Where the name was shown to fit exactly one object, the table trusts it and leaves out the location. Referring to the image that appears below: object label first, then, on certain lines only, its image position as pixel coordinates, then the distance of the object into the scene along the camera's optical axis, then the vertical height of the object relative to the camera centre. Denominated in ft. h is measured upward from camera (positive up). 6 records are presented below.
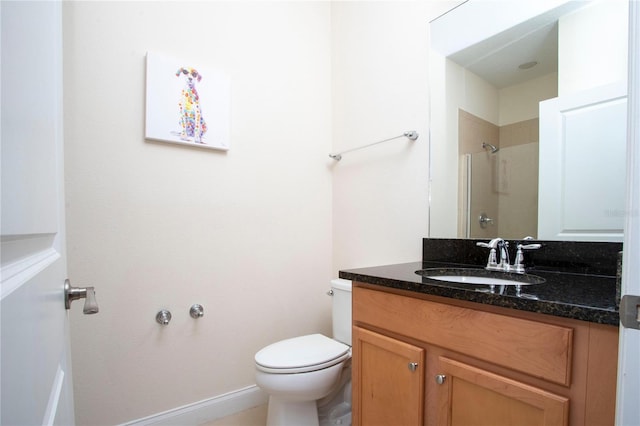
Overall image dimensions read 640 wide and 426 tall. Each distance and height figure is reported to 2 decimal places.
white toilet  4.20 -2.38
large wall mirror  3.26 +1.12
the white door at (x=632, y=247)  1.32 -0.17
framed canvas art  4.75 +1.70
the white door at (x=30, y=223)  0.81 -0.06
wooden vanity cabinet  2.05 -1.31
